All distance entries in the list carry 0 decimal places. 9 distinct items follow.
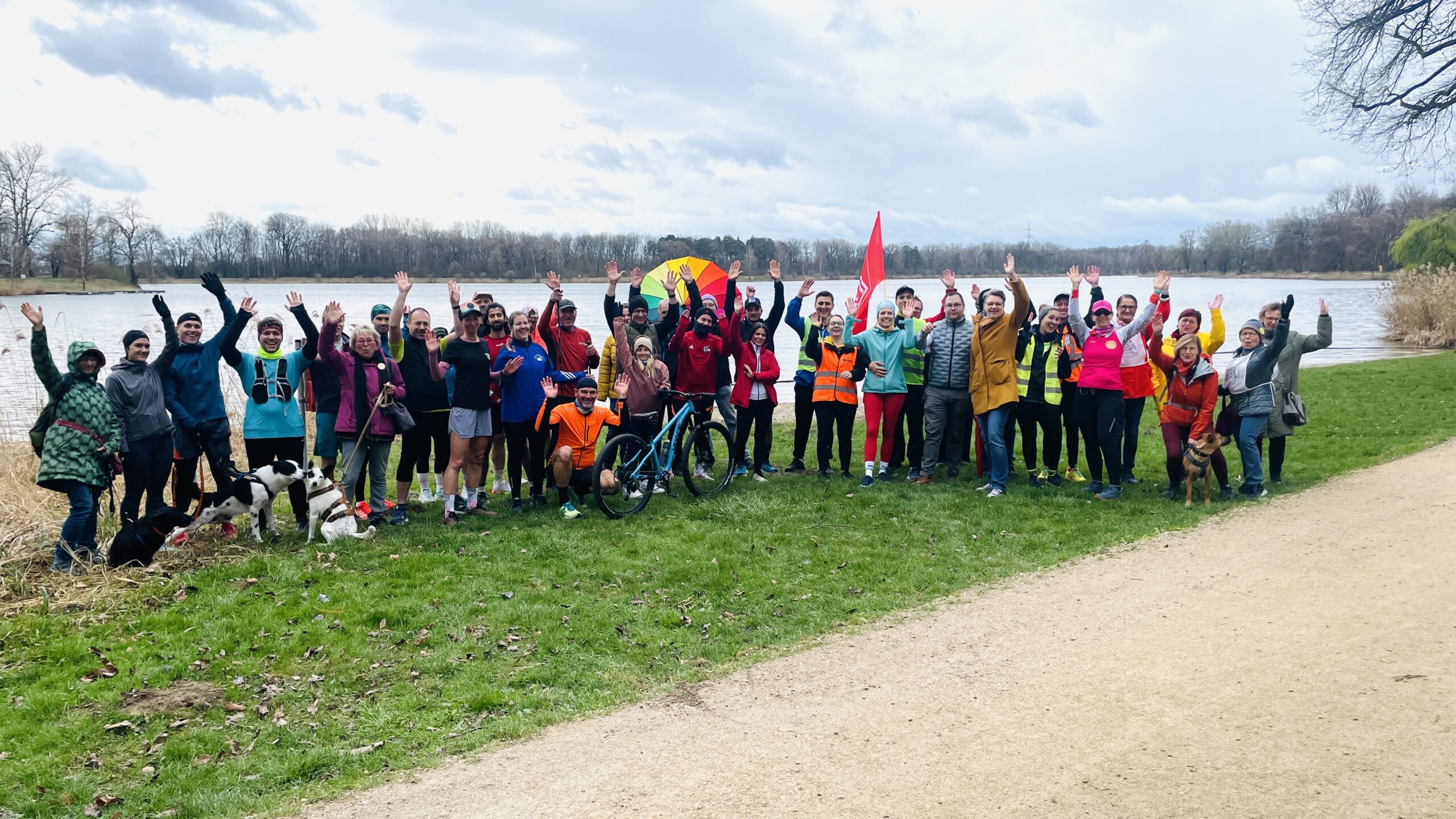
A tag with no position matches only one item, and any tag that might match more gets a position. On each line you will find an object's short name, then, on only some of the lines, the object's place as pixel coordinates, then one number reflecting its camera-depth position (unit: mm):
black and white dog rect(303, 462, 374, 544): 7418
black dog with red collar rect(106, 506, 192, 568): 6625
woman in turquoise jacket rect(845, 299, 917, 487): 9305
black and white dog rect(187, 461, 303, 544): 7273
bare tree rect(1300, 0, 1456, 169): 18203
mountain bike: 8273
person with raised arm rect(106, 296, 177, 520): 6816
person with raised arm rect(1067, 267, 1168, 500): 8688
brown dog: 8359
